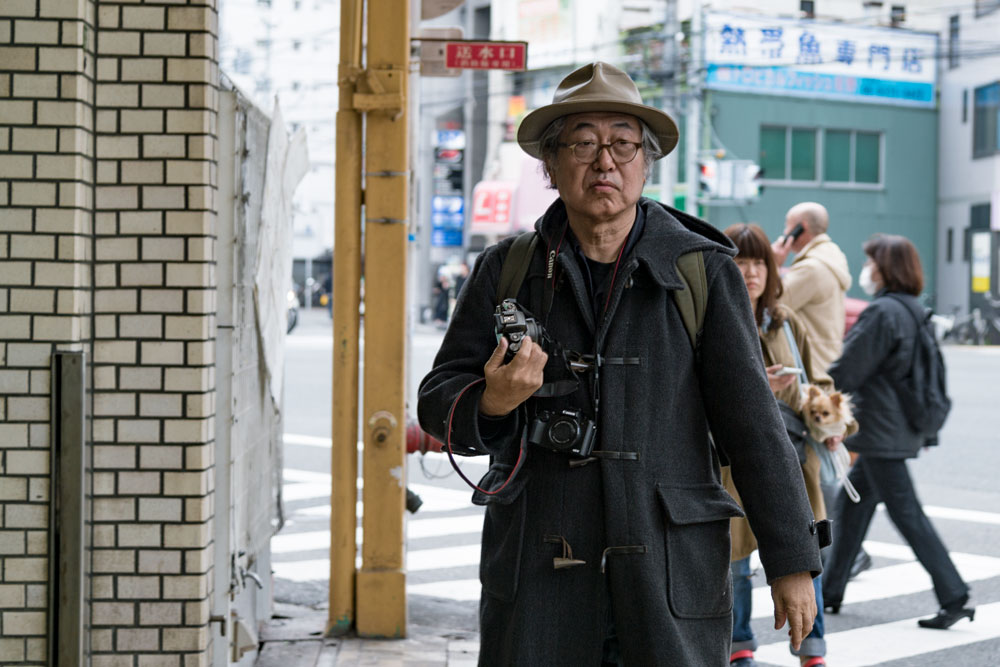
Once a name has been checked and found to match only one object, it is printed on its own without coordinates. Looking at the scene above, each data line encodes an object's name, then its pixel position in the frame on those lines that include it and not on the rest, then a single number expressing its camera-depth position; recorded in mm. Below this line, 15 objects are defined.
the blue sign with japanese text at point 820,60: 32750
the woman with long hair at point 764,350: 5316
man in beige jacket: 7324
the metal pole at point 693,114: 27734
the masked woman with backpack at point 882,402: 6594
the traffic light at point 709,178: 24844
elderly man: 2750
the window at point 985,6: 34656
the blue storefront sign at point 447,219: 39938
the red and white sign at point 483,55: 6578
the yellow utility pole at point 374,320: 5410
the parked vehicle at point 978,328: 31219
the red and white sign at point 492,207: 36906
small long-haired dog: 5273
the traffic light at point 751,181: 25469
